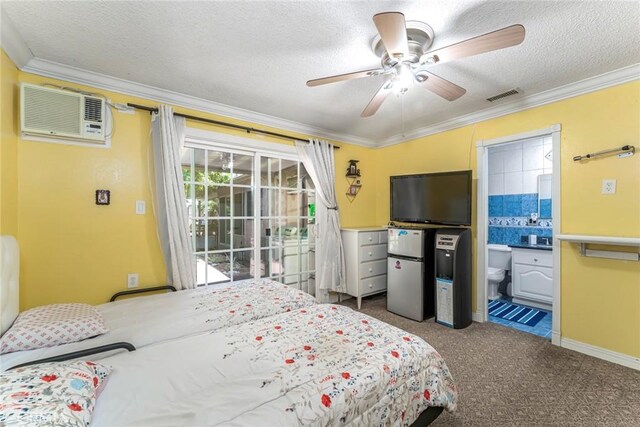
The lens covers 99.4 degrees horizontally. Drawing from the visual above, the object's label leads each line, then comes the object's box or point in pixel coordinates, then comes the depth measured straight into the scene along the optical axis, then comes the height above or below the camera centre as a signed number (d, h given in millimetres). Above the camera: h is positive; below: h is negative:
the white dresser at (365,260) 3684 -672
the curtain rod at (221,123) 2521 +973
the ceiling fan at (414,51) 1354 +926
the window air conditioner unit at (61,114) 2006 +771
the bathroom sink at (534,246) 3559 -474
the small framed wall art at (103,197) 2348 +134
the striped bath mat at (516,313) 3279 -1310
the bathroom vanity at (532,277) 3529 -880
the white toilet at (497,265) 3939 -832
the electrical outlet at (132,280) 2488 -625
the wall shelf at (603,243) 2148 -260
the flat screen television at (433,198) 3034 +173
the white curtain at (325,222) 3684 -139
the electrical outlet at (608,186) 2334 +224
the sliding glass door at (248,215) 2930 -40
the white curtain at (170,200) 2539 +116
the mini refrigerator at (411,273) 3215 -752
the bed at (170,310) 1521 -711
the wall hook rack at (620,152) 2236 +511
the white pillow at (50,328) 1397 -637
